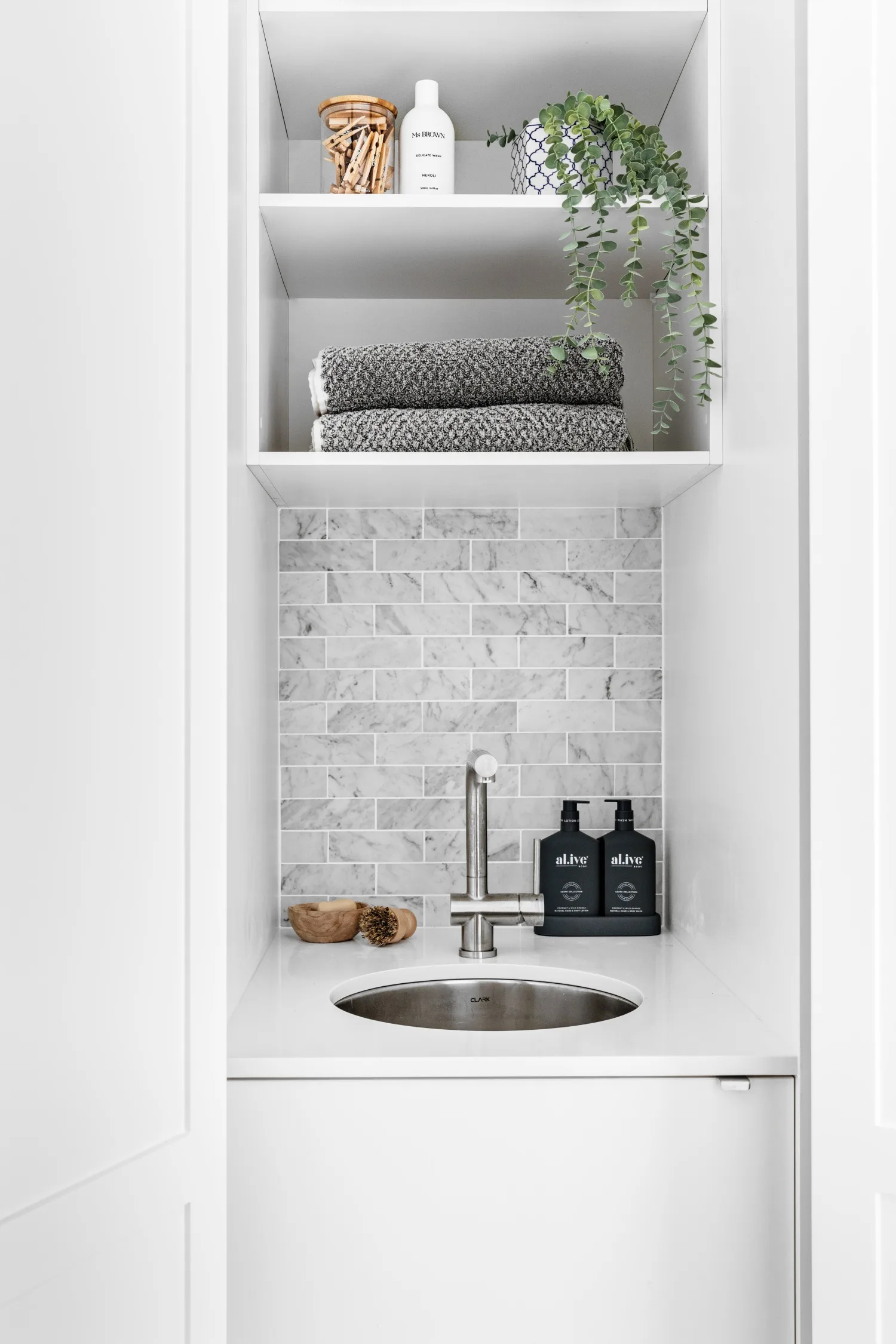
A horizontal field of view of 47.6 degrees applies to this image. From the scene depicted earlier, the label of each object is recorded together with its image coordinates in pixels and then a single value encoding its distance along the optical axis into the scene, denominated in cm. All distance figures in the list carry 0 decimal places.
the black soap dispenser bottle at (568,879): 159
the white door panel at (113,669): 76
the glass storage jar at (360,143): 139
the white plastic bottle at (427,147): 138
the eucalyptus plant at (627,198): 123
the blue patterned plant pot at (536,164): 138
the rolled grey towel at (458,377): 137
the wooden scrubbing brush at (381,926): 149
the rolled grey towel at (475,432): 135
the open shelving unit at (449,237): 132
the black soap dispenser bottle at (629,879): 159
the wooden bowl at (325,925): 152
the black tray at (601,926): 158
